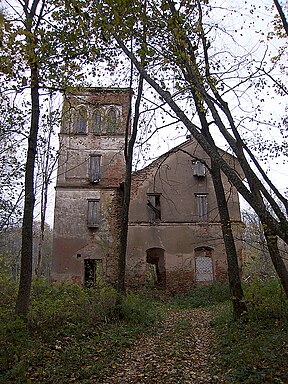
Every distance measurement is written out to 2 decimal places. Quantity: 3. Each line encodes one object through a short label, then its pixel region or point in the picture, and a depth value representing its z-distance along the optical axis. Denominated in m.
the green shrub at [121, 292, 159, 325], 10.29
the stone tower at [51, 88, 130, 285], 21.16
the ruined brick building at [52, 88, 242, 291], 20.88
